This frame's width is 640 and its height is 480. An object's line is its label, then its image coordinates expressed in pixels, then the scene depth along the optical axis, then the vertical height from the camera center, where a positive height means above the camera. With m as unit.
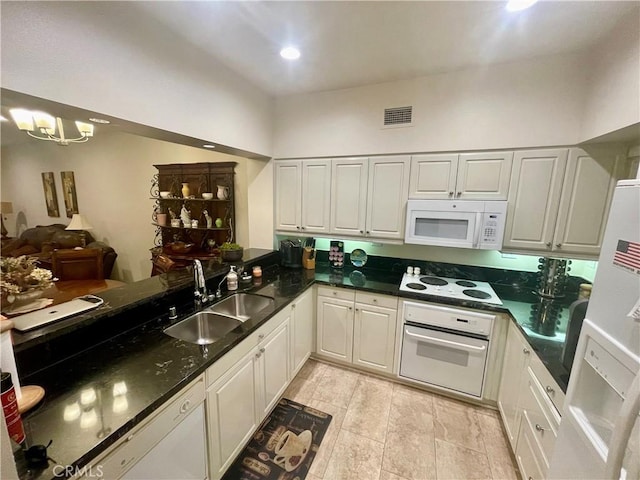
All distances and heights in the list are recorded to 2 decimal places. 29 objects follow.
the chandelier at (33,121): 2.39 +0.70
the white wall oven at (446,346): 2.05 -1.15
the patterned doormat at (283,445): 1.61 -1.69
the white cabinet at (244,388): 1.39 -1.19
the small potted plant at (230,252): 2.50 -0.50
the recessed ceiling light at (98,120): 1.43 +0.44
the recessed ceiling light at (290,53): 1.82 +1.10
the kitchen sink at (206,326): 1.77 -0.90
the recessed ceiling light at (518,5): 1.34 +1.10
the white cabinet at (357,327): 2.38 -1.18
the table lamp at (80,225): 4.29 -0.47
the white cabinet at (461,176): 2.13 +0.30
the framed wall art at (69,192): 4.75 +0.09
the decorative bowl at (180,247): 3.82 -0.71
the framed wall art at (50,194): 4.96 +0.04
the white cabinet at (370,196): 2.45 +0.10
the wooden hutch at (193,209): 3.71 -0.12
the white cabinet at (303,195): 2.73 +0.10
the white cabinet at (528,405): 1.28 -1.16
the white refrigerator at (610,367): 0.65 -0.46
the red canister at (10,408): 0.75 -0.64
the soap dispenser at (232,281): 2.21 -0.68
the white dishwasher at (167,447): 0.91 -1.01
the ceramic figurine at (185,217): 3.90 -0.26
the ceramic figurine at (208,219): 3.81 -0.26
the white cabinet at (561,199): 1.92 +0.11
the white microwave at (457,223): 2.10 -0.12
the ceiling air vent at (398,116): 2.33 +0.84
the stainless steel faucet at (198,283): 1.91 -0.62
